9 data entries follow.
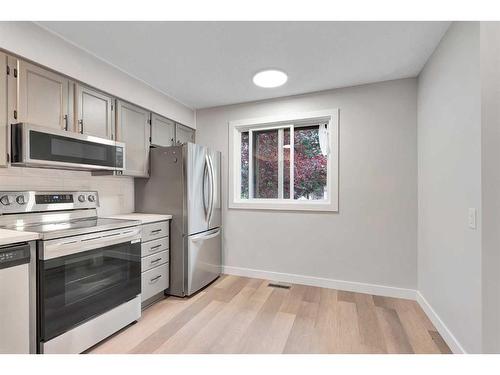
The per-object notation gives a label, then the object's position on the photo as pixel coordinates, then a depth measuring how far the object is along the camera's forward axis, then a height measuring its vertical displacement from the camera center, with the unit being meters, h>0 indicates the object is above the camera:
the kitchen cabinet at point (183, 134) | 3.23 +0.76
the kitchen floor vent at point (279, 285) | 2.90 -1.16
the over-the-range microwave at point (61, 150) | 1.64 +0.30
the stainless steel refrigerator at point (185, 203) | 2.60 -0.16
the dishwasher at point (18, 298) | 1.29 -0.60
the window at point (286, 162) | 2.96 +0.35
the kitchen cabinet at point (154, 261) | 2.30 -0.71
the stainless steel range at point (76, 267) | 1.49 -0.55
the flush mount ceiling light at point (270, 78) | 2.44 +1.16
